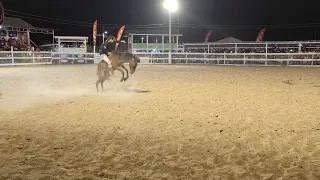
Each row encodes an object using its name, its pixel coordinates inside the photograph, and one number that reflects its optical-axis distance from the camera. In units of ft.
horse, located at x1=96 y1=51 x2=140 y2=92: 39.01
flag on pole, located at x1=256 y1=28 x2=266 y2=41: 150.21
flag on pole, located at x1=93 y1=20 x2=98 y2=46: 117.19
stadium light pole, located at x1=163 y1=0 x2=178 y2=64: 99.86
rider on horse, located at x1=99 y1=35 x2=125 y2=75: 36.97
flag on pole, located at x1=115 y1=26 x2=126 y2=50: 126.68
